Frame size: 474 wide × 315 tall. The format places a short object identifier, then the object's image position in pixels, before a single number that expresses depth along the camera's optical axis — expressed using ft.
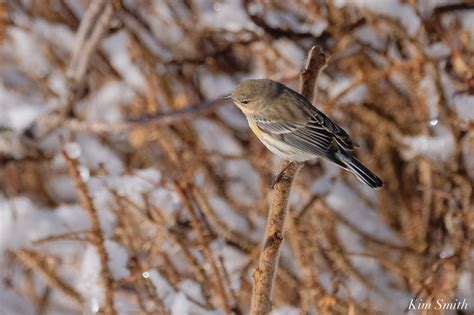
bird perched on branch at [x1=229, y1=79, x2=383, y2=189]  17.57
